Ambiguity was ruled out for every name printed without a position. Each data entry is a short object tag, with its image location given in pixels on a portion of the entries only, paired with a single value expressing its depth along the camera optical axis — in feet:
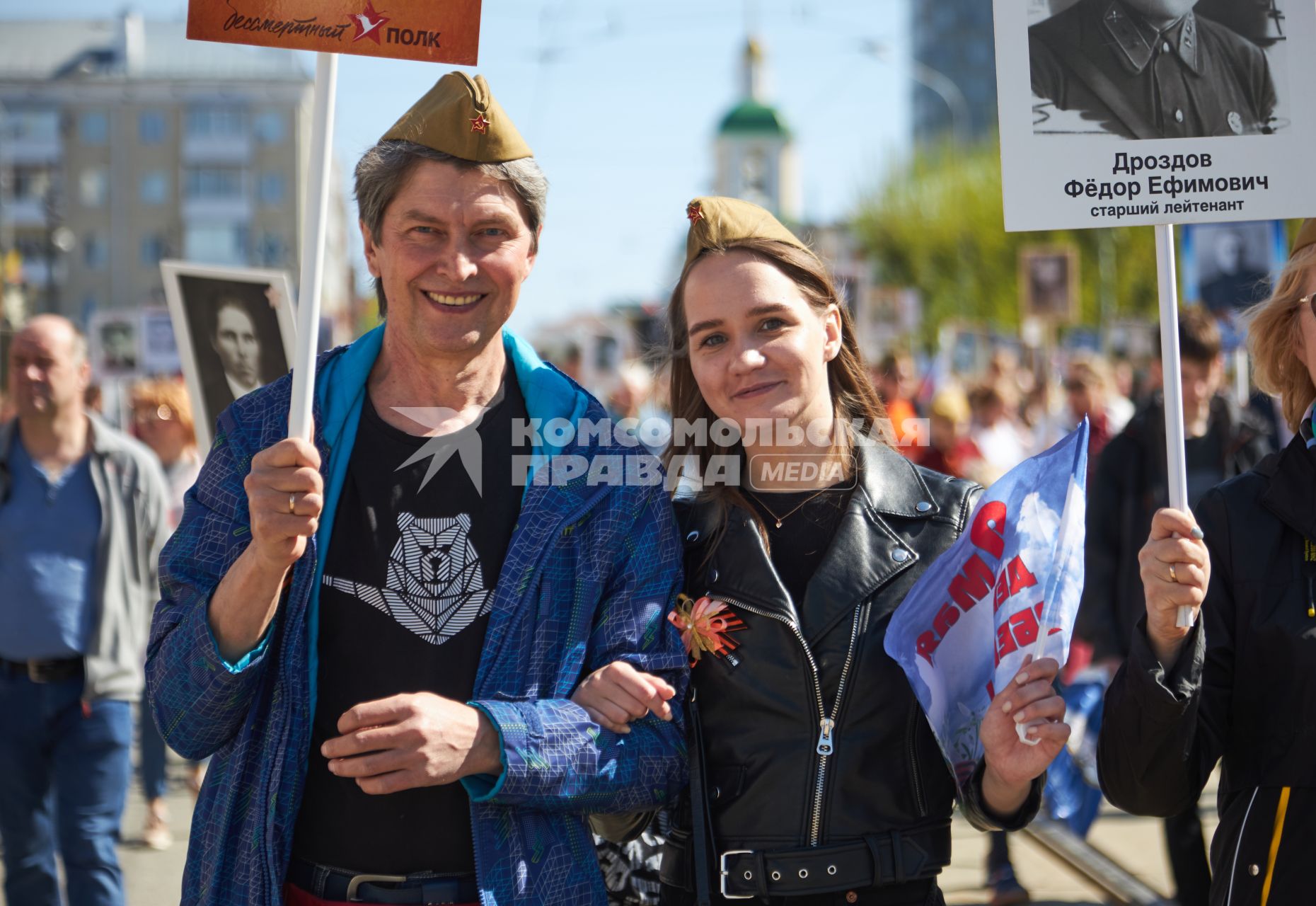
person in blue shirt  16.35
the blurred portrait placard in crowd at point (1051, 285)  68.74
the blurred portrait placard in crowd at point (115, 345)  45.80
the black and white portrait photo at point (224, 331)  15.92
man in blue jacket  7.82
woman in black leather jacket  8.54
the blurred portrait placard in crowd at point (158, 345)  45.06
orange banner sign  8.11
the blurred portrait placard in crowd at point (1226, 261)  31.58
